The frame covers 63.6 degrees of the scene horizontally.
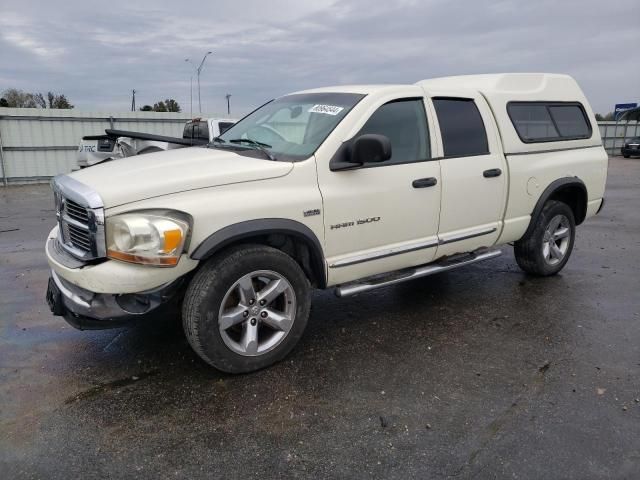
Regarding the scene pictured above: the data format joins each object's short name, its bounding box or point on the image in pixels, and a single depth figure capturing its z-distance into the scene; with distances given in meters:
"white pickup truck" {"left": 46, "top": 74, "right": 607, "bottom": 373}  3.09
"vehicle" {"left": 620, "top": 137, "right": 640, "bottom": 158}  29.23
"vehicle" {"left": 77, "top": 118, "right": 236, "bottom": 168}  10.61
